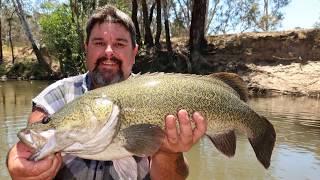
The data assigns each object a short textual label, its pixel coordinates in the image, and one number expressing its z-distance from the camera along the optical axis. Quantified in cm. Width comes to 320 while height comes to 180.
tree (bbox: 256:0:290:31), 2538
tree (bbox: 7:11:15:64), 1999
